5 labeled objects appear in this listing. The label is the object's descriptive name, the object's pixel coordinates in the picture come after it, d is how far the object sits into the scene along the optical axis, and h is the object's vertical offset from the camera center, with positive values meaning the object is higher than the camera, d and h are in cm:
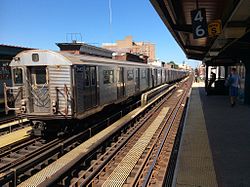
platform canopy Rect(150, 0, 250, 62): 424 +162
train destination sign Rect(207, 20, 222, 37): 536 +135
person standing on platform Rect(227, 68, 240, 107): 1049 -48
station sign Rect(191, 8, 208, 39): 527 +148
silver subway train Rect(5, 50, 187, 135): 689 -29
